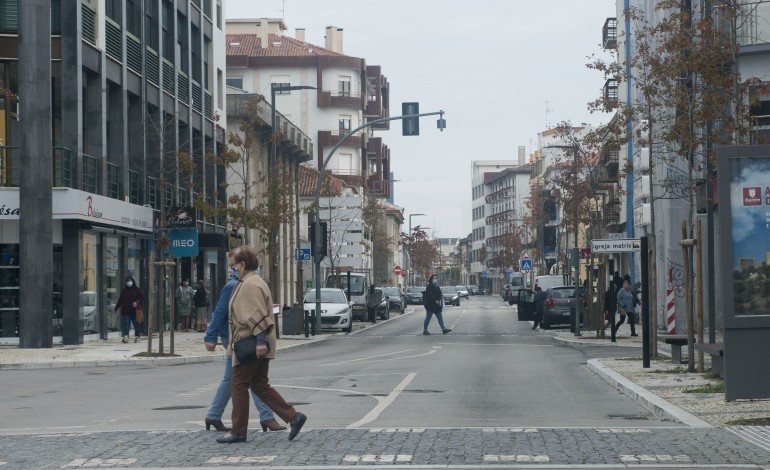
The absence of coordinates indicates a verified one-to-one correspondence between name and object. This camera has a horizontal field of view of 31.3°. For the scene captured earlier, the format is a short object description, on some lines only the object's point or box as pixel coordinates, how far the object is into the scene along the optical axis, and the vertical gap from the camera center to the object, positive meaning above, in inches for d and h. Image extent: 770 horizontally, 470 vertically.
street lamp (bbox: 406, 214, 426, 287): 6318.9 +39.4
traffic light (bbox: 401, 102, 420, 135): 1485.0 +179.7
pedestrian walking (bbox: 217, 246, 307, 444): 463.5 -18.1
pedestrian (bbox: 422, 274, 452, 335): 1696.6 -19.8
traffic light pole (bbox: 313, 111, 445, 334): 1689.2 +36.6
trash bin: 1656.0 -38.5
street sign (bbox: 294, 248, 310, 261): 1733.5 +41.6
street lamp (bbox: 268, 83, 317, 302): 1620.3 +171.1
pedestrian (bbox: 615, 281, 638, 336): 1598.2 -22.6
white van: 2371.3 +3.4
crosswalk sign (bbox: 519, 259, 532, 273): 2844.5 +38.2
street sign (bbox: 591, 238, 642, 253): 1213.7 +32.5
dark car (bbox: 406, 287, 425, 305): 4190.5 -33.5
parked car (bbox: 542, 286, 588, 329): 1887.3 -33.2
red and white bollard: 957.8 -19.6
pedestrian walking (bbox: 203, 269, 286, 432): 495.5 -38.4
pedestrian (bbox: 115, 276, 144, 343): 1464.1 -17.5
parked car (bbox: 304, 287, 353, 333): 1868.8 -31.1
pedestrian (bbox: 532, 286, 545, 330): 1939.0 -33.8
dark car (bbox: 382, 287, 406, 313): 3225.9 -32.0
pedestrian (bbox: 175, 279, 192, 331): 1713.8 -15.6
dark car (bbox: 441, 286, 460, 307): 4087.1 -38.6
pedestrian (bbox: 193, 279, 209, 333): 1776.6 -23.1
